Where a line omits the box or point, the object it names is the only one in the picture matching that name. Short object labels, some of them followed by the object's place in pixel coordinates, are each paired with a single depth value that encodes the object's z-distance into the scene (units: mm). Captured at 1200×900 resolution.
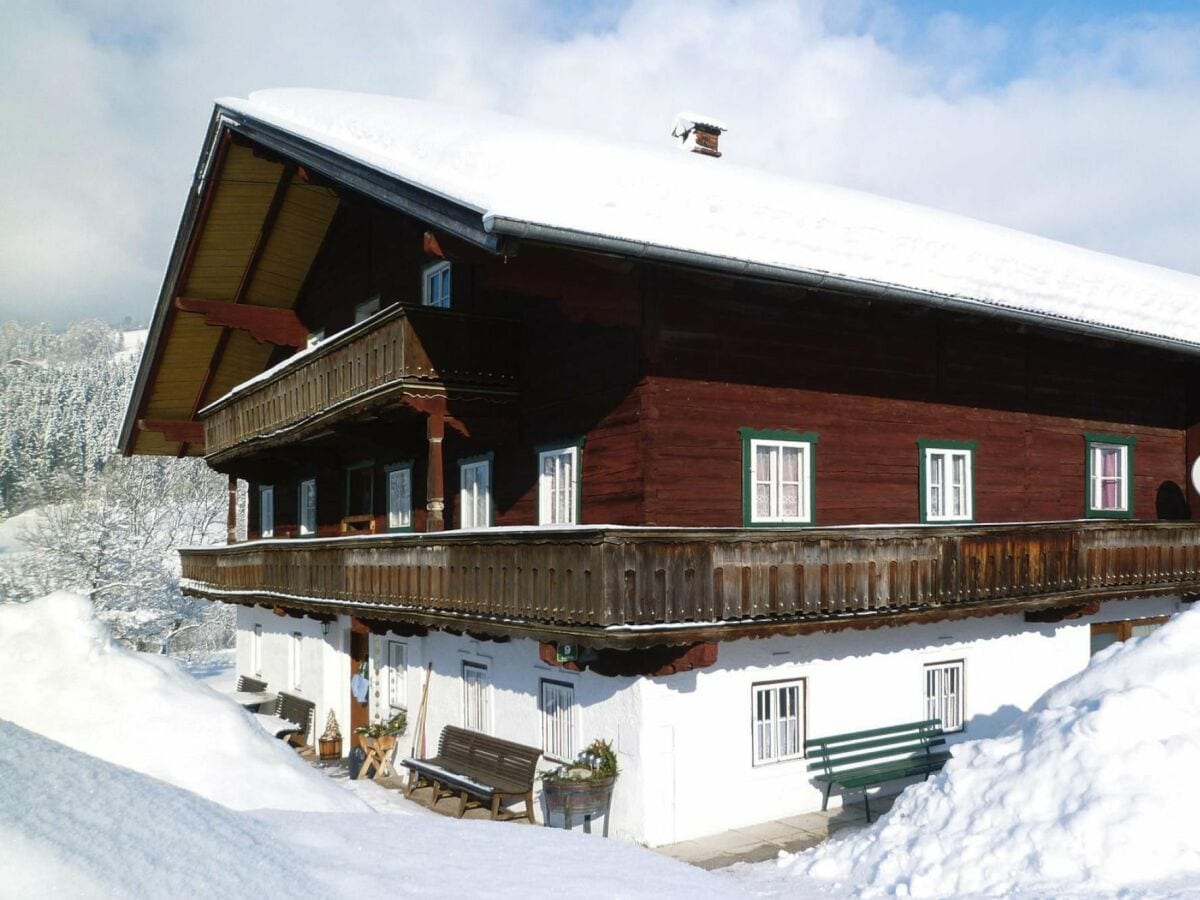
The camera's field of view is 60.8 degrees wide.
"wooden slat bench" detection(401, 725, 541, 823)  13781
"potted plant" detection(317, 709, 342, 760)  20156
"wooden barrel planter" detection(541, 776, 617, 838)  12273
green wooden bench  13742
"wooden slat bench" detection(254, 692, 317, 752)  21031
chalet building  12617
